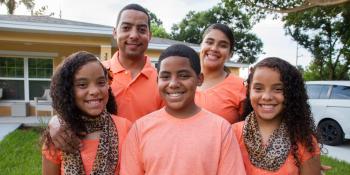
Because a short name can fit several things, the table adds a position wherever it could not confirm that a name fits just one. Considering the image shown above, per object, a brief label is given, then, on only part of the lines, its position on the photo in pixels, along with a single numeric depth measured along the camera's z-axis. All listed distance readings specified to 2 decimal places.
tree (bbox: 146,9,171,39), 36.74
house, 10.66
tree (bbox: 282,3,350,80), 16.91
